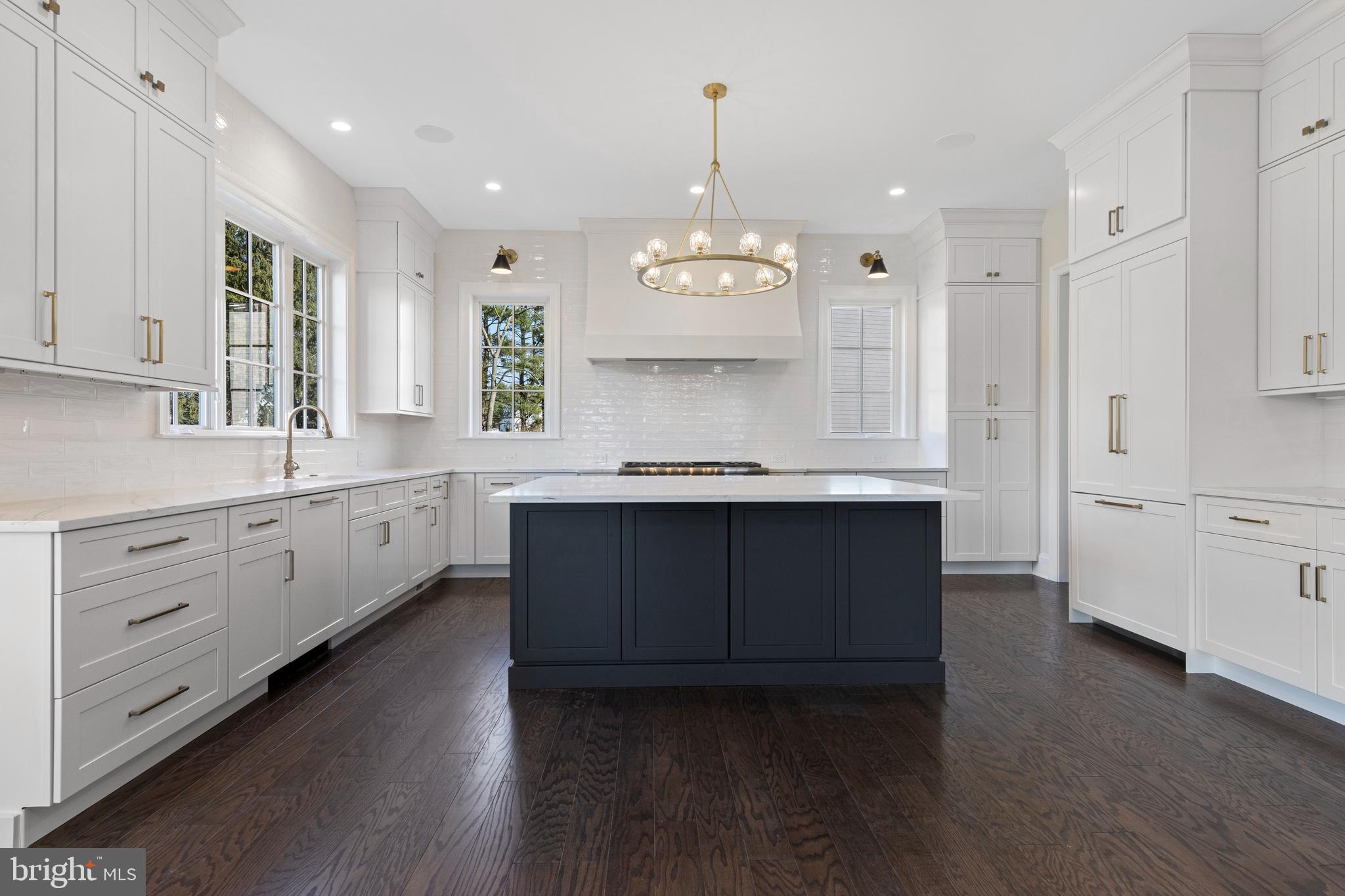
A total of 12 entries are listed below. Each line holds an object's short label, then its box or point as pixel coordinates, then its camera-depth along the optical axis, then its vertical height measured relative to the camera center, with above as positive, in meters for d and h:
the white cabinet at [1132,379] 3.23 +0.39
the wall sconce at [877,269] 5.11 +1.41
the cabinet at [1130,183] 3.22 +1.44
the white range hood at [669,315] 5.45 +1.12
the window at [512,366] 5.98 +0.76
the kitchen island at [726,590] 2.98 -0.65
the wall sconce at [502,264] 5.26 +1.49
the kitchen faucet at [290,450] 3.76 -0.01
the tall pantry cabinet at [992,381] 5.37 +0.56
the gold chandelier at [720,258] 3.26 +0.99
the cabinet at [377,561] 3.71 -0.69
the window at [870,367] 6.02 +0.77
